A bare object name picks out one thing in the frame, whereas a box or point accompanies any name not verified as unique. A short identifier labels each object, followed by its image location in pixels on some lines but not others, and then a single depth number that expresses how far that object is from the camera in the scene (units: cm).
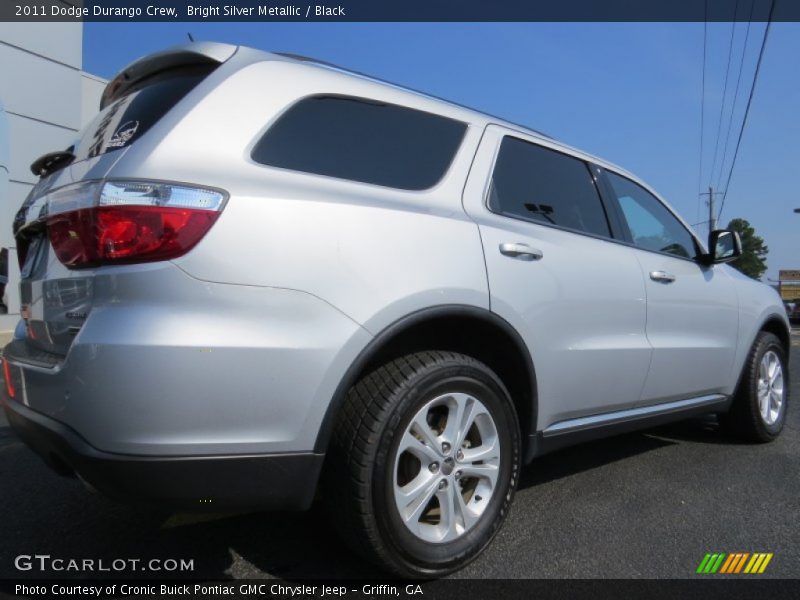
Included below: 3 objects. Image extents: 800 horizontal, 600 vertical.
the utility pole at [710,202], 3964
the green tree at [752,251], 5906
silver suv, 180
